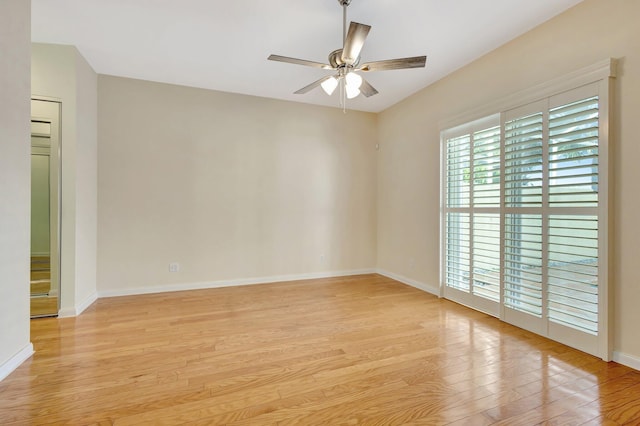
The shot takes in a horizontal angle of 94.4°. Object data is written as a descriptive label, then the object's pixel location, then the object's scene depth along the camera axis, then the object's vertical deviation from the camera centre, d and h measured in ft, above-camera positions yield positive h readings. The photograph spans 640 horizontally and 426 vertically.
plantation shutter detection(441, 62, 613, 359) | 7.51 -0.11
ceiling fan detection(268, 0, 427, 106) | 7.20 +4.01
